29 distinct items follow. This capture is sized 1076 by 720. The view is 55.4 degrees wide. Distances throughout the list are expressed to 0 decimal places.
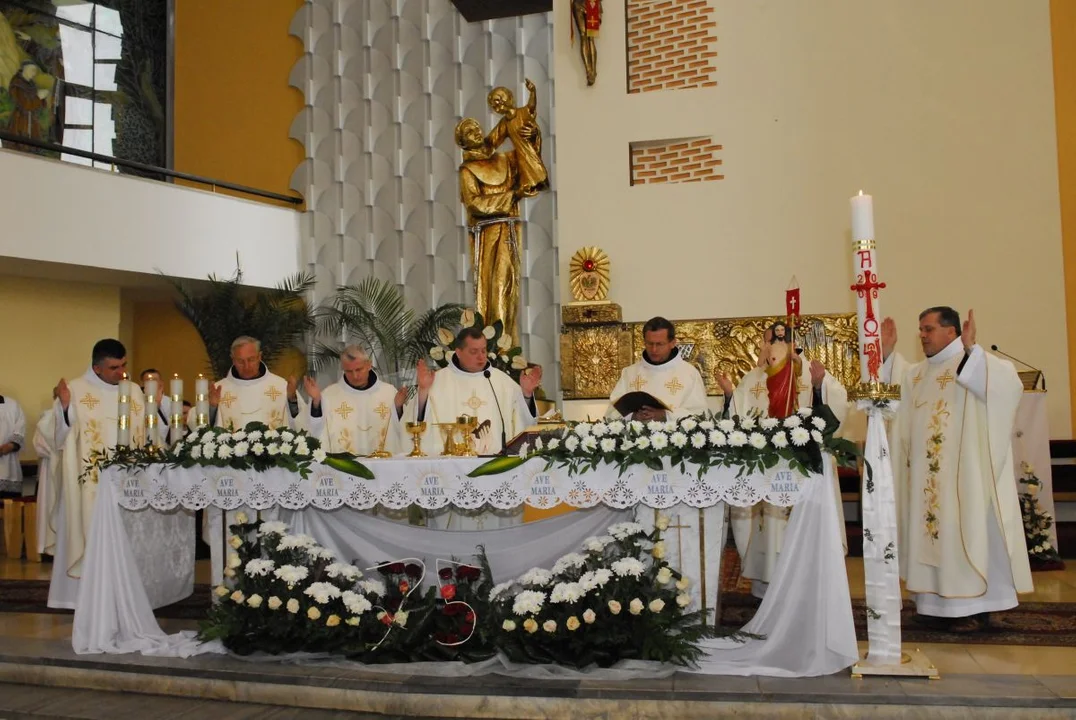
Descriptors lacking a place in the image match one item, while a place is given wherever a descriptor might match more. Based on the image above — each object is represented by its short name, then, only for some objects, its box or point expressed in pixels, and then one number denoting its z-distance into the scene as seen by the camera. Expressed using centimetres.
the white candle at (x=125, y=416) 563
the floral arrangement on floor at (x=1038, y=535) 771
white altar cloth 464
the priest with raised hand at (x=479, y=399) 636
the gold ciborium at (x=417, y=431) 562
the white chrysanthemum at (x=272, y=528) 529
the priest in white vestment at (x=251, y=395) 701
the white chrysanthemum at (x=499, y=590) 501
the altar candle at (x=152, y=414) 564
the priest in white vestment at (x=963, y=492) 555
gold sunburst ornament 957
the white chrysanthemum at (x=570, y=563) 493
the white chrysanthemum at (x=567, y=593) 467
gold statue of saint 852
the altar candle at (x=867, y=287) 443
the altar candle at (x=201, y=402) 571
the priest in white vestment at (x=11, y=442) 1020
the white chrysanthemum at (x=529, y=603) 469
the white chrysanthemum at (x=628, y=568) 472
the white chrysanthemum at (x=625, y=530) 495
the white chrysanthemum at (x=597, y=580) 470
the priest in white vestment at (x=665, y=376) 643
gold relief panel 906
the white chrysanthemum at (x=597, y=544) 496
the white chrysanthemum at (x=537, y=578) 488
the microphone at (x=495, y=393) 649
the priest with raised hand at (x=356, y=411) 705
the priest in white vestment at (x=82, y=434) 703
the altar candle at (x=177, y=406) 564
